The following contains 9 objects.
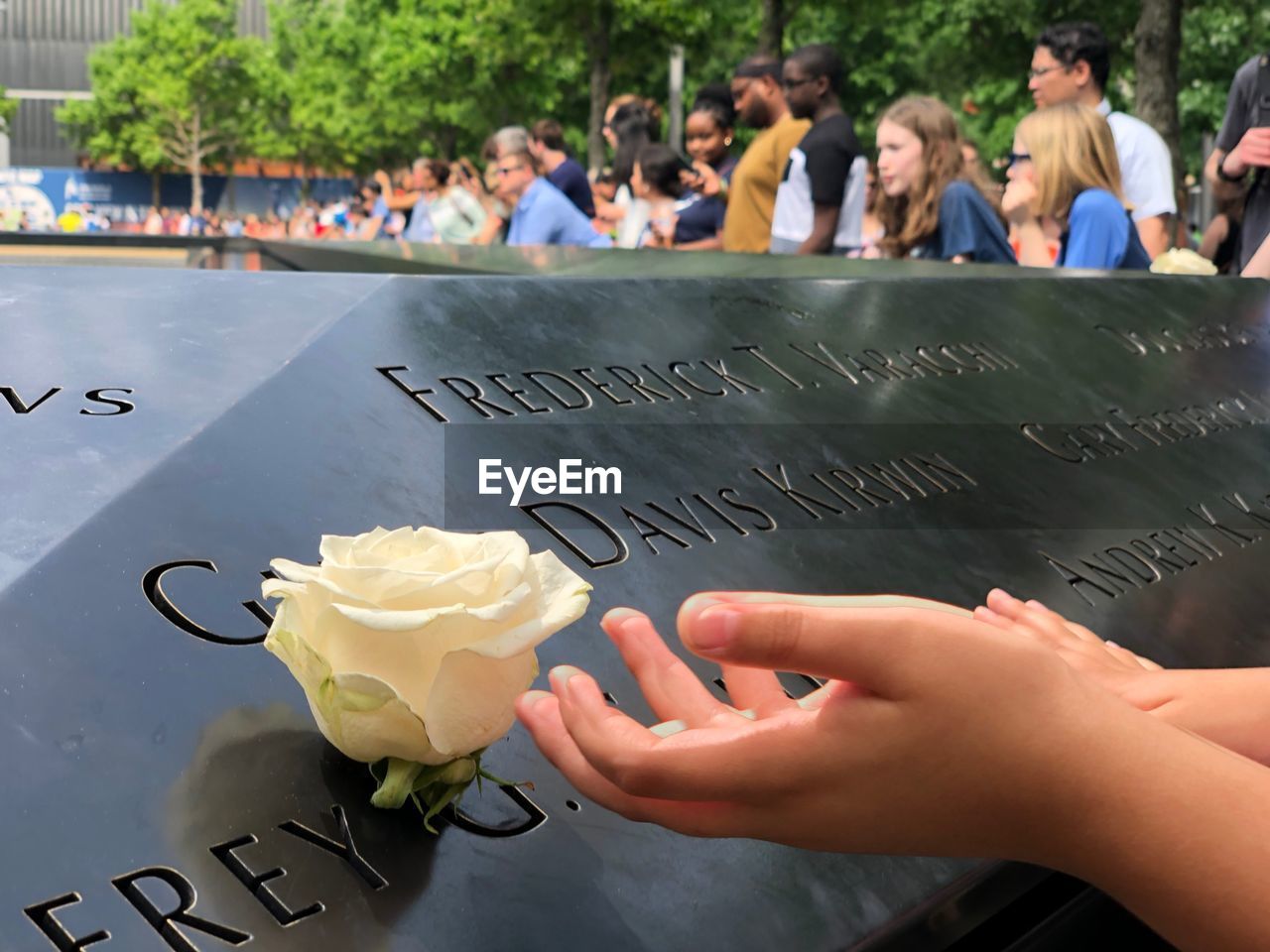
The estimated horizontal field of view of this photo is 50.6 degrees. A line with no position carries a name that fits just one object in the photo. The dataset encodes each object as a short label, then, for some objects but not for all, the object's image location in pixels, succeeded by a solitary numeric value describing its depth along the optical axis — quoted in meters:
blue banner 44.44
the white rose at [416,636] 0.92
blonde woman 4.23
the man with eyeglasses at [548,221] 5.97
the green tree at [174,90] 42.97
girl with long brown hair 4.66
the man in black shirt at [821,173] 5.21
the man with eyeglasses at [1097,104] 4.90
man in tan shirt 5.75
